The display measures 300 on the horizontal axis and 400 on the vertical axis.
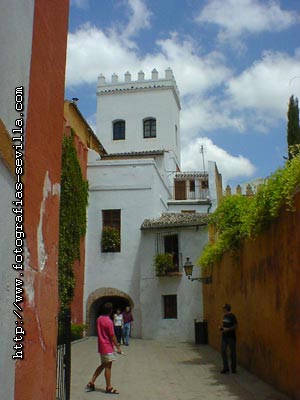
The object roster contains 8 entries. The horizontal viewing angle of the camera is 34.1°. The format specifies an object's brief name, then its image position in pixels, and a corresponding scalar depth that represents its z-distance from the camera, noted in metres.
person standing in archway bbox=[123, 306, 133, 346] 20.01
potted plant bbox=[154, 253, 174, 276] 22.09
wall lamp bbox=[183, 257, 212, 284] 17.49
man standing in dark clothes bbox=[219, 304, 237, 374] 11.23
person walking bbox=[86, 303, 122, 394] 9.26
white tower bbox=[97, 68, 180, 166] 39.66
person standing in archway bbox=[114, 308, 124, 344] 20.03
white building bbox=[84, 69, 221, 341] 22.06
